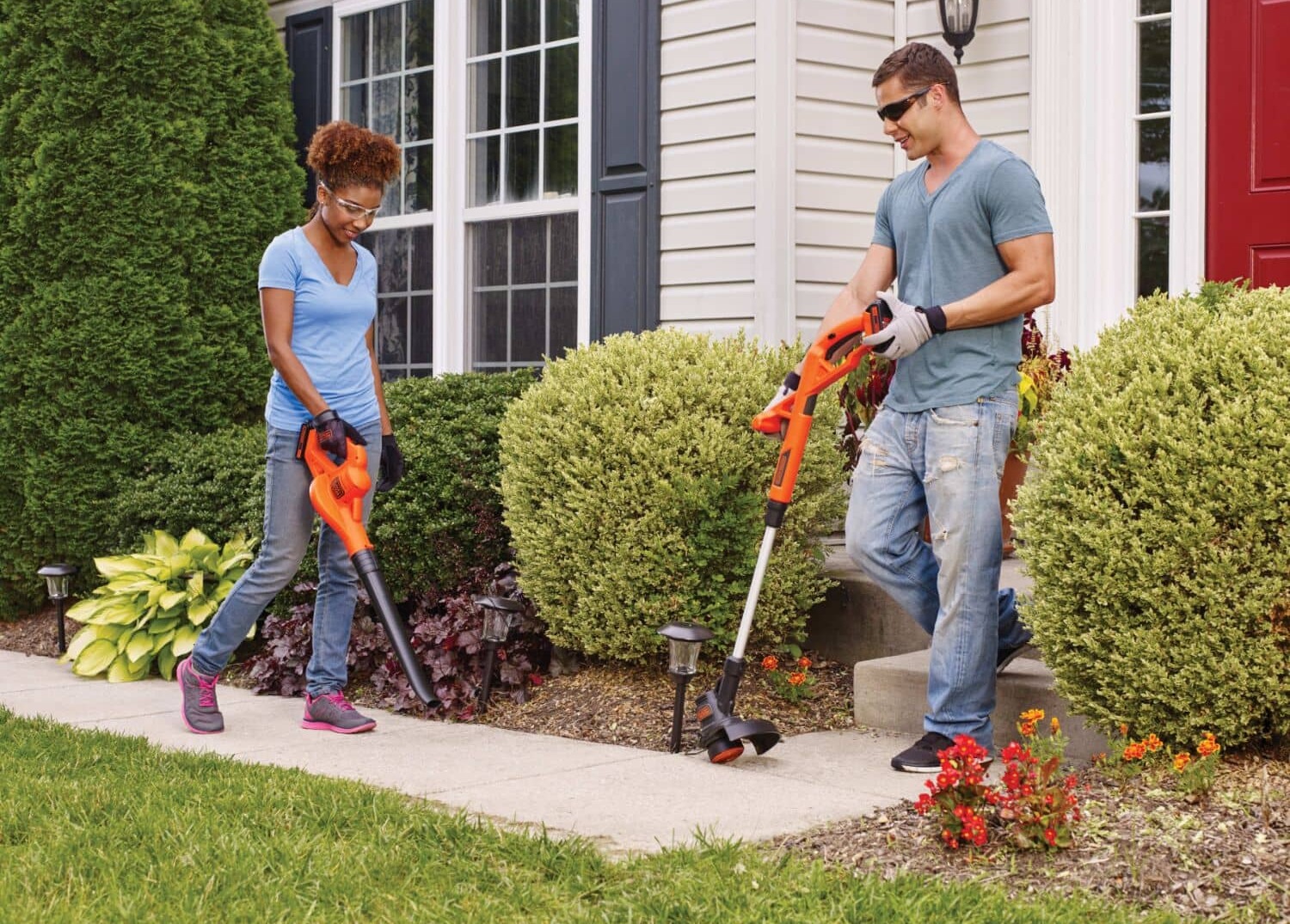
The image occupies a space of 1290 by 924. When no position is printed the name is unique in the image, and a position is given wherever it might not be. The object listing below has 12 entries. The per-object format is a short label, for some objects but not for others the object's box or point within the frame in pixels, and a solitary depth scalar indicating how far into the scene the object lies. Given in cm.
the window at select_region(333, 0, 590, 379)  752
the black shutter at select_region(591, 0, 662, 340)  695
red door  570
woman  487
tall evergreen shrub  754
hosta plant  641
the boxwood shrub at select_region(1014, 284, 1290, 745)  378
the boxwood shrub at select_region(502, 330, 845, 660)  526
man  417
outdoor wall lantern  635
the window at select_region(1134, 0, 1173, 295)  605
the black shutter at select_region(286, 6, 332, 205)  859
